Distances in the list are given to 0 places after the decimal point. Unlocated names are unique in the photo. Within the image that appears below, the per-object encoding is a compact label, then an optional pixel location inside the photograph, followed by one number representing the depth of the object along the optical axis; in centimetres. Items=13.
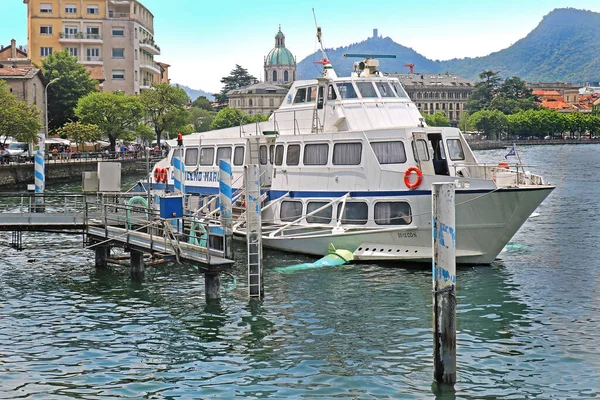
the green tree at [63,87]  9900
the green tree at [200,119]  17519
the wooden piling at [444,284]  1675
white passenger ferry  2747
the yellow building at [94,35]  11538
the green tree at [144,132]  9394
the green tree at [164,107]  10044
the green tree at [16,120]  6688
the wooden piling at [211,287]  2388
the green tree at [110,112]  9044
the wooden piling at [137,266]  2758
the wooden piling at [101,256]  3002
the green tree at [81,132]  8756
